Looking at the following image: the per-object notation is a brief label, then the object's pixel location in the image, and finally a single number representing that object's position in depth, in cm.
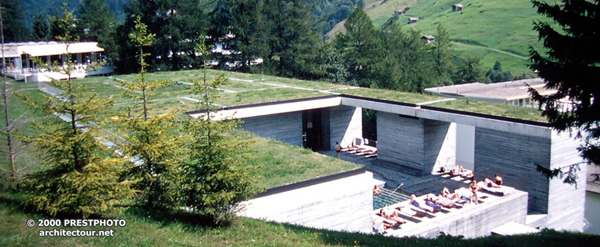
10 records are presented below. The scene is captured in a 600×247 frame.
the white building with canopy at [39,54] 3919
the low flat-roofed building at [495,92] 2617
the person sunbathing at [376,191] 1800
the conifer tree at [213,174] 905
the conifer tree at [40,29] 7218
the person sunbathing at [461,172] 2005
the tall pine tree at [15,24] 6712
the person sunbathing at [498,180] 1761
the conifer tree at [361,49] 4325
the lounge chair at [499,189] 1678
